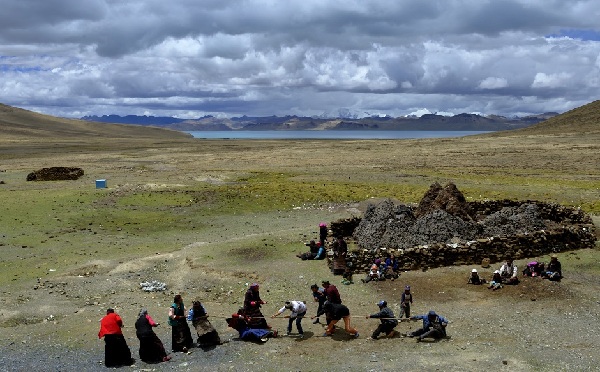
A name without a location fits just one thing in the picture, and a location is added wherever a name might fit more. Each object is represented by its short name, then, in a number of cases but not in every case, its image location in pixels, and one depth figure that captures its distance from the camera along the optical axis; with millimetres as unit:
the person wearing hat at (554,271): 22297
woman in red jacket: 16250
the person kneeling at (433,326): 17469
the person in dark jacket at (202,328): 17516
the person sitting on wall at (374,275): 23703
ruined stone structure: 24922
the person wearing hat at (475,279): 22641
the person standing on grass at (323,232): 28933
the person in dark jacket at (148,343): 16484
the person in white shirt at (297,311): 18297
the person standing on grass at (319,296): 19172
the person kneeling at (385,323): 17828
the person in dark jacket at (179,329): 17391
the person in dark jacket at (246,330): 17891
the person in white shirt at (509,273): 22141
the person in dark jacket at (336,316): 17953
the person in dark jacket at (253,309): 18328
